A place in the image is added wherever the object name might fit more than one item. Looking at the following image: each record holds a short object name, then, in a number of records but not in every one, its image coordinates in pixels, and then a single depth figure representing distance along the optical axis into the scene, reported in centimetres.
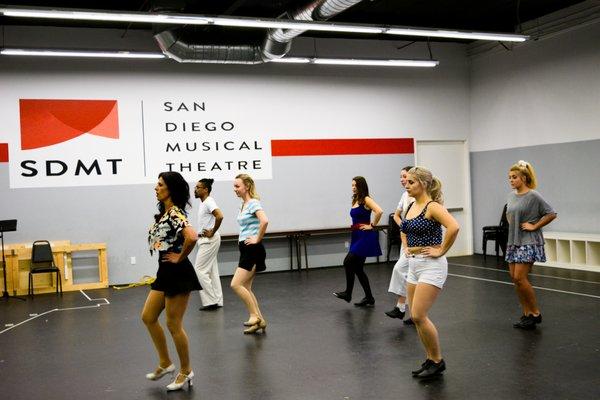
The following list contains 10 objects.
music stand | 858
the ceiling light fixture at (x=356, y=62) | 1050
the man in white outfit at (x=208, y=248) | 697
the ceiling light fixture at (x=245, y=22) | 713
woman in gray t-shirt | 565
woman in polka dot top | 430
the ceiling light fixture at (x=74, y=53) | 911
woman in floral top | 415
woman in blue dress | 696
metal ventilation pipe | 934
